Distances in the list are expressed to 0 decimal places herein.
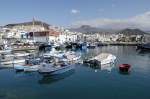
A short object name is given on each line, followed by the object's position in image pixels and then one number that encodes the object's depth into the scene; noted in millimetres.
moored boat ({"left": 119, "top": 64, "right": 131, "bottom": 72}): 18197
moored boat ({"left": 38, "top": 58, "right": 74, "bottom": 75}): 15496
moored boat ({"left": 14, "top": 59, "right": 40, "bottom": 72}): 17235
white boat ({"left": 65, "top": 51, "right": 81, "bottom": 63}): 22937
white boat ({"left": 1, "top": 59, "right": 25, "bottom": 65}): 20269
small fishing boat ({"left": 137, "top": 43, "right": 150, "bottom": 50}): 44759
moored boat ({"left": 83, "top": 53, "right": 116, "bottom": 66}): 21117
